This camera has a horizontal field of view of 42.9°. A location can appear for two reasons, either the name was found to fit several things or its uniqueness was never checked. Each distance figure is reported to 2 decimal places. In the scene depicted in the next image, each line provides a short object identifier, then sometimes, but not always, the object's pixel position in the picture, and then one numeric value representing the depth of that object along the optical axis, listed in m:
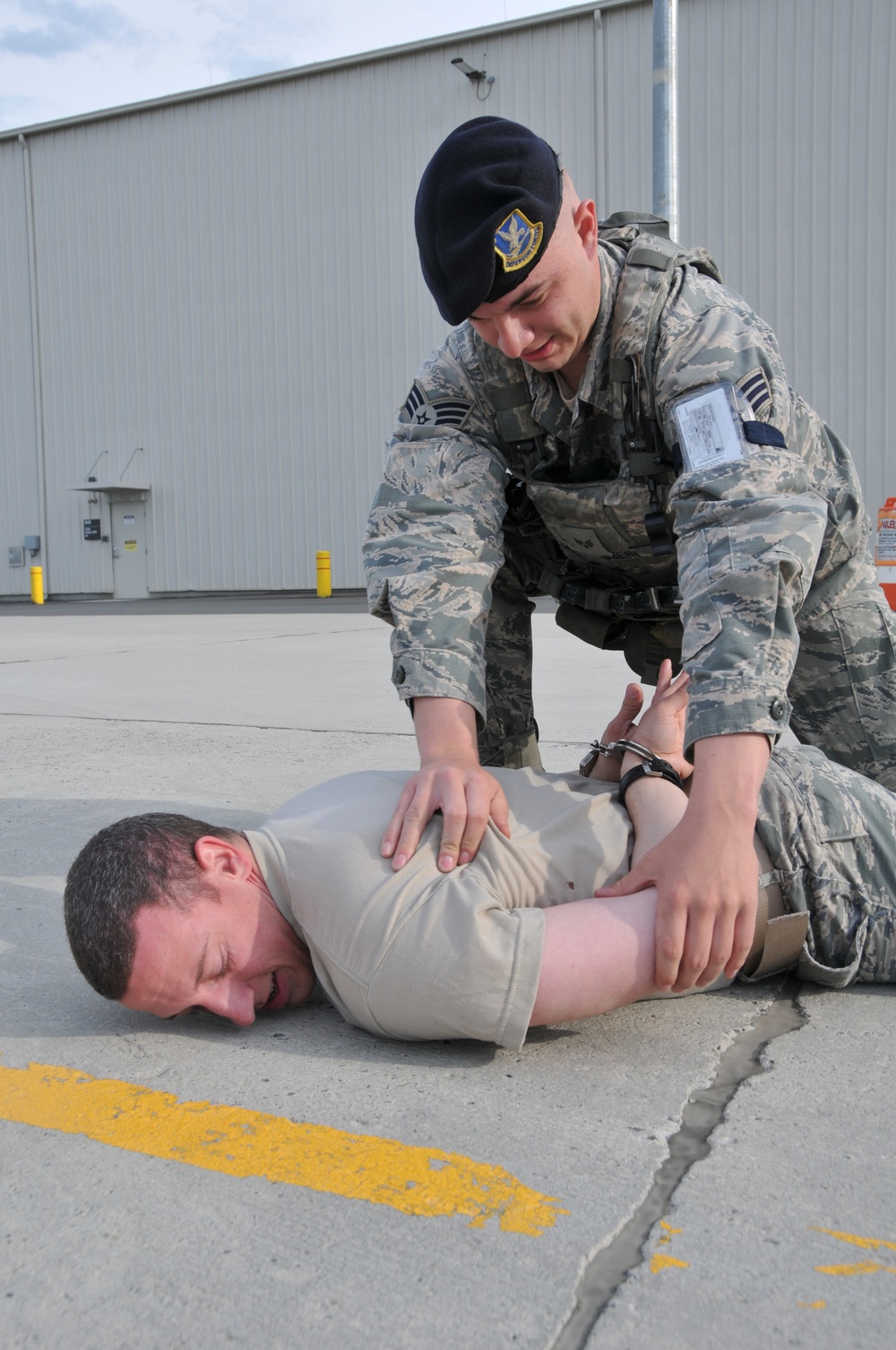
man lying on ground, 1.54
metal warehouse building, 14.52
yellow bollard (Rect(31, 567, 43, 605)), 18.95
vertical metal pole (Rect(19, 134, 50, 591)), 19.02
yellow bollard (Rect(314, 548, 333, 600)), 17.03
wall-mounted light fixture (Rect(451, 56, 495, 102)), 15.60
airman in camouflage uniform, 1.72
